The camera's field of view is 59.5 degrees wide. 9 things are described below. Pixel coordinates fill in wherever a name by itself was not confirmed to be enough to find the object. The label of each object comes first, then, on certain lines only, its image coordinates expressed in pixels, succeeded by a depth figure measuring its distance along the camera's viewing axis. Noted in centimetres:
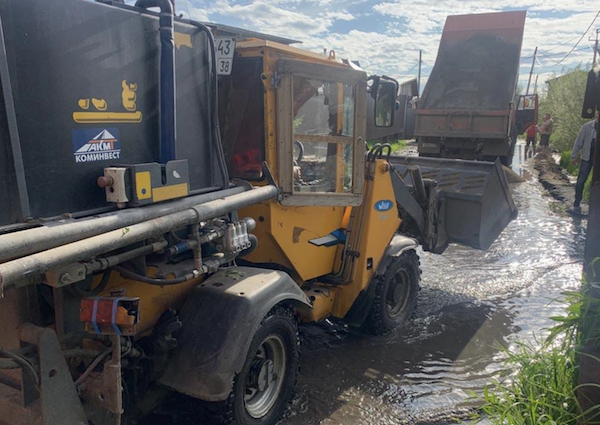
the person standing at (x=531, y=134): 1616
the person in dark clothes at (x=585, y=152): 884
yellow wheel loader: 210
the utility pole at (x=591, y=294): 254
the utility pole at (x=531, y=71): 4991
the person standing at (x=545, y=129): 1621
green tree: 1544
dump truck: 1128
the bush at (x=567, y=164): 1330
